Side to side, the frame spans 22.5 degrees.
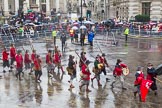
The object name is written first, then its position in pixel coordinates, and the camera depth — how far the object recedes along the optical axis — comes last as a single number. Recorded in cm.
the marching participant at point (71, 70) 1972
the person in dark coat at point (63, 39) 3506
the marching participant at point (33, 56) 2251
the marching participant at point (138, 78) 1715
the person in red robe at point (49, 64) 2264
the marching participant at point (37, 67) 2089
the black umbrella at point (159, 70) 1924
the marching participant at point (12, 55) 2484
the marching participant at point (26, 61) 2370
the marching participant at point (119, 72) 1909
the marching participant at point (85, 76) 1878
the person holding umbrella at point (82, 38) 3872
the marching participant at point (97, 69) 2008
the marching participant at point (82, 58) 2118
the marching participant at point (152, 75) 1823
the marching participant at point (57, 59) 2350
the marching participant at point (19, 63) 2206
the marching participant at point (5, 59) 2403
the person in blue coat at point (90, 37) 3797
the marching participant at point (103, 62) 2073
